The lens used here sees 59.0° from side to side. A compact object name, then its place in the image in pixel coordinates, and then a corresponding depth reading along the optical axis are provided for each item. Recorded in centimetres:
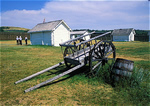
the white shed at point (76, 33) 3942
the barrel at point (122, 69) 477
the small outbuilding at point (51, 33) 2280
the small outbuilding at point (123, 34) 4272
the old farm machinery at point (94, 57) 555
